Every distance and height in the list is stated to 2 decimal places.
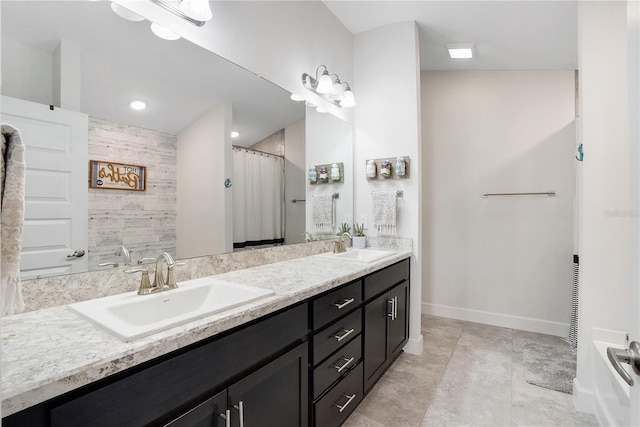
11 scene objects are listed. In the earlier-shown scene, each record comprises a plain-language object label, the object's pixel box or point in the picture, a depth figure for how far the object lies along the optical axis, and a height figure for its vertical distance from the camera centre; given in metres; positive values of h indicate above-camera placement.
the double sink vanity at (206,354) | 0.69 -0.40
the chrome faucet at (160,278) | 1.22 -0.26
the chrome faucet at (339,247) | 2.46 -0.26
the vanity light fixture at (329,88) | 2.35 +0.98
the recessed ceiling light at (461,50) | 2.77 +1.49
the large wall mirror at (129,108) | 1.06 +0.46
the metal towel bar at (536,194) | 2.96 +0.20
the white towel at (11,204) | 0.73 +0.03
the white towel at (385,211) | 2.64 +0.03
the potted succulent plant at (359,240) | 2.72 -0.22
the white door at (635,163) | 0.59 +0.10
